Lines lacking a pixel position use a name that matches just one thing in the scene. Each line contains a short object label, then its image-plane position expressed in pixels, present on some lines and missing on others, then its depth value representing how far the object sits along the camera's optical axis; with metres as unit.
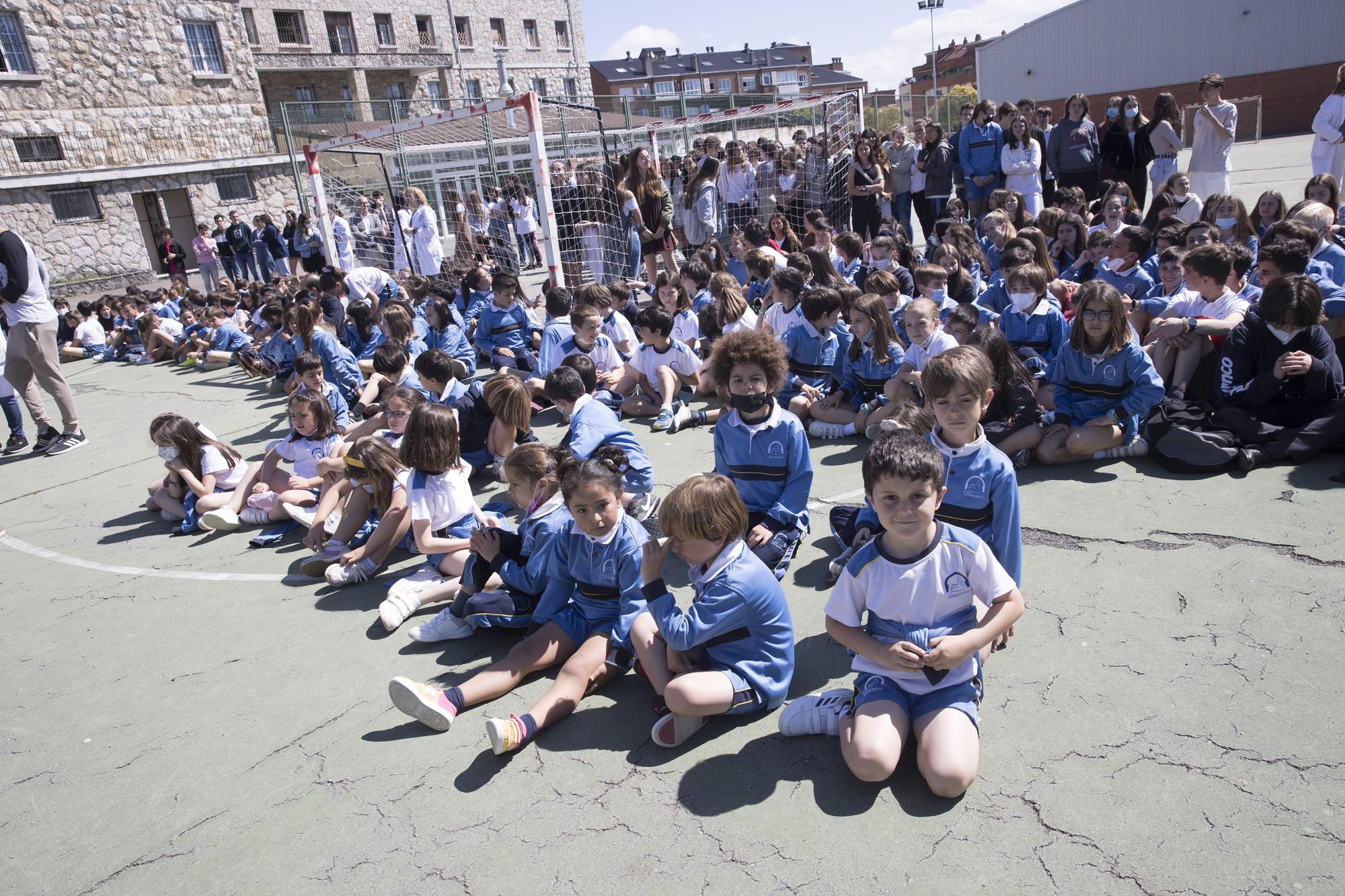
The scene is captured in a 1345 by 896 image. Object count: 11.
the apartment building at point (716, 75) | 71.38
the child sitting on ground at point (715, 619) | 3.06
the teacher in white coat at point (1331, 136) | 8.98
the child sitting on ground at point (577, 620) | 3.38
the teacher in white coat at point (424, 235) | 12.48
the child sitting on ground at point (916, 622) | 2.75
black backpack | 4.83
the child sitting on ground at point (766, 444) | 4.36
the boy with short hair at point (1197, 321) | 5.50
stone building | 23.09
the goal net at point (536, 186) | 12.12
